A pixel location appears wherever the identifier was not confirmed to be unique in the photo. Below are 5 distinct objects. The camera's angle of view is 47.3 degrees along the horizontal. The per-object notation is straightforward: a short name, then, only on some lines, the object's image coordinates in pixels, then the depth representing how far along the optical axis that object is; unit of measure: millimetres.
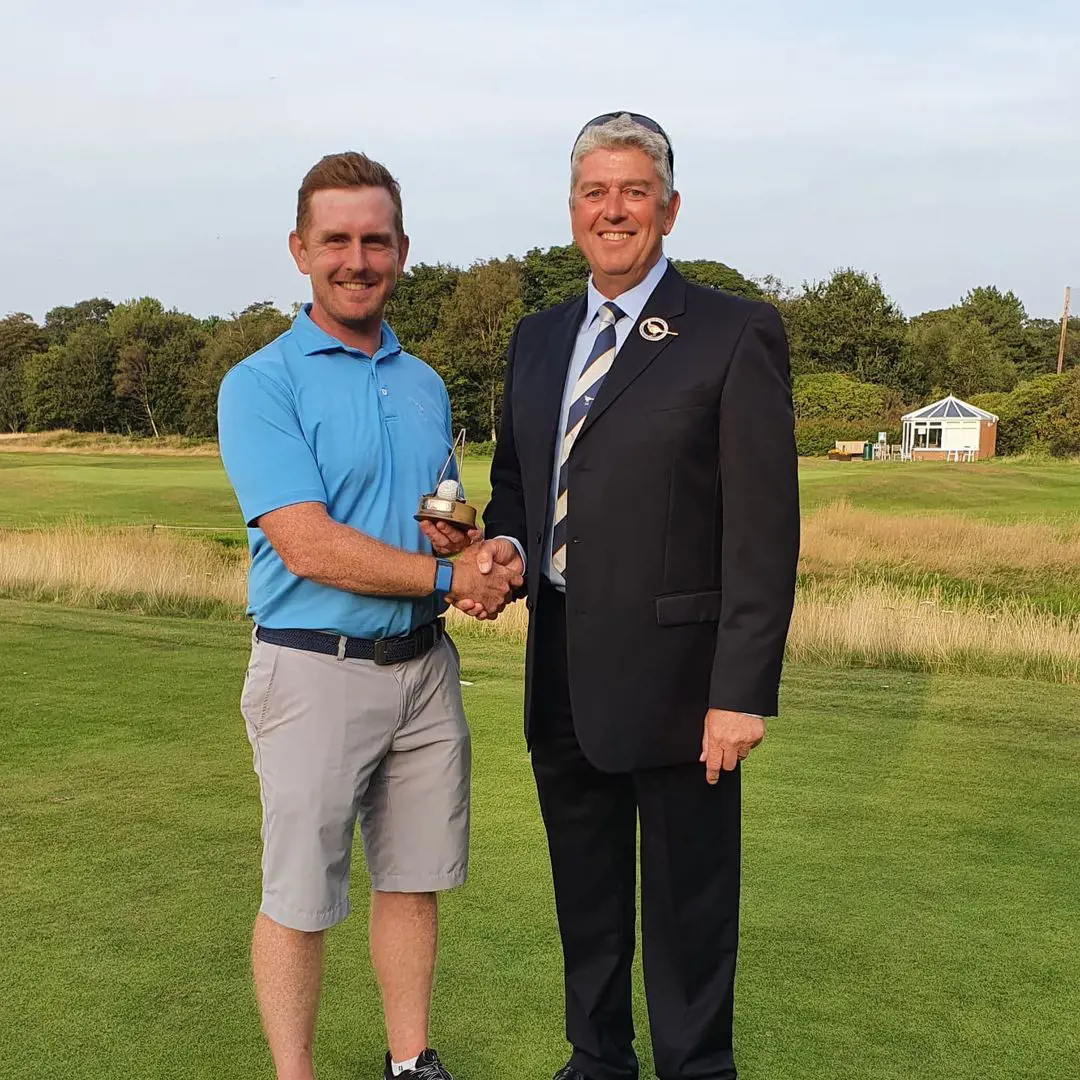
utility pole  49156
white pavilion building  37375
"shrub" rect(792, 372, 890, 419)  43625
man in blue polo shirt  2189
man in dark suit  2154
